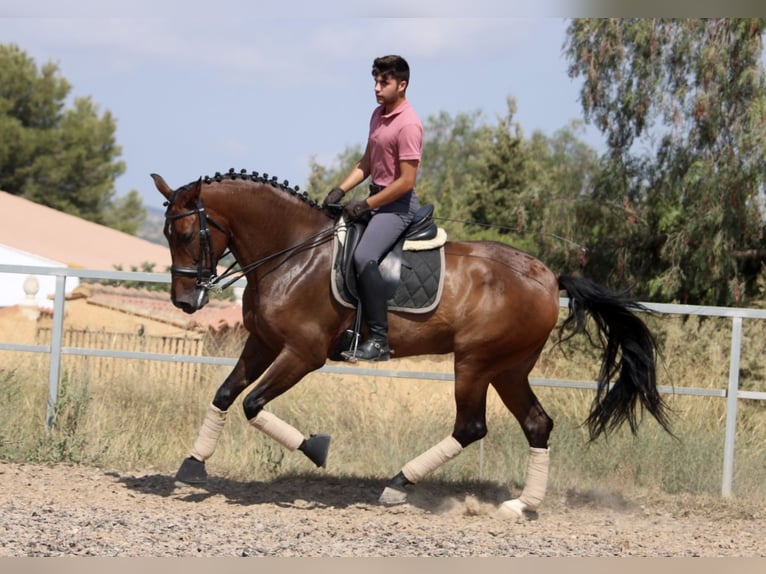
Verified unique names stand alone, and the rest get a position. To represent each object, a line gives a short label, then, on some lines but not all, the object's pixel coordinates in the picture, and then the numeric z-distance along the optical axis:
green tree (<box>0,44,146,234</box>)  91.19
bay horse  13.55
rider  13.49
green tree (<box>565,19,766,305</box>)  33.84
